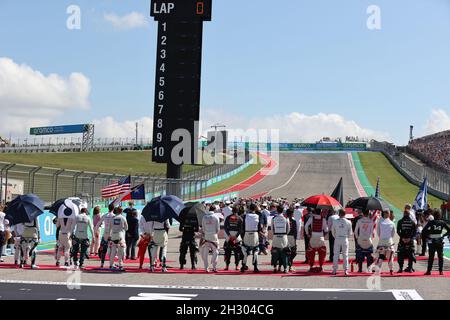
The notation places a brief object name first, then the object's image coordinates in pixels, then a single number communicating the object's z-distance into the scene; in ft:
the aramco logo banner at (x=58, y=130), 493.77
